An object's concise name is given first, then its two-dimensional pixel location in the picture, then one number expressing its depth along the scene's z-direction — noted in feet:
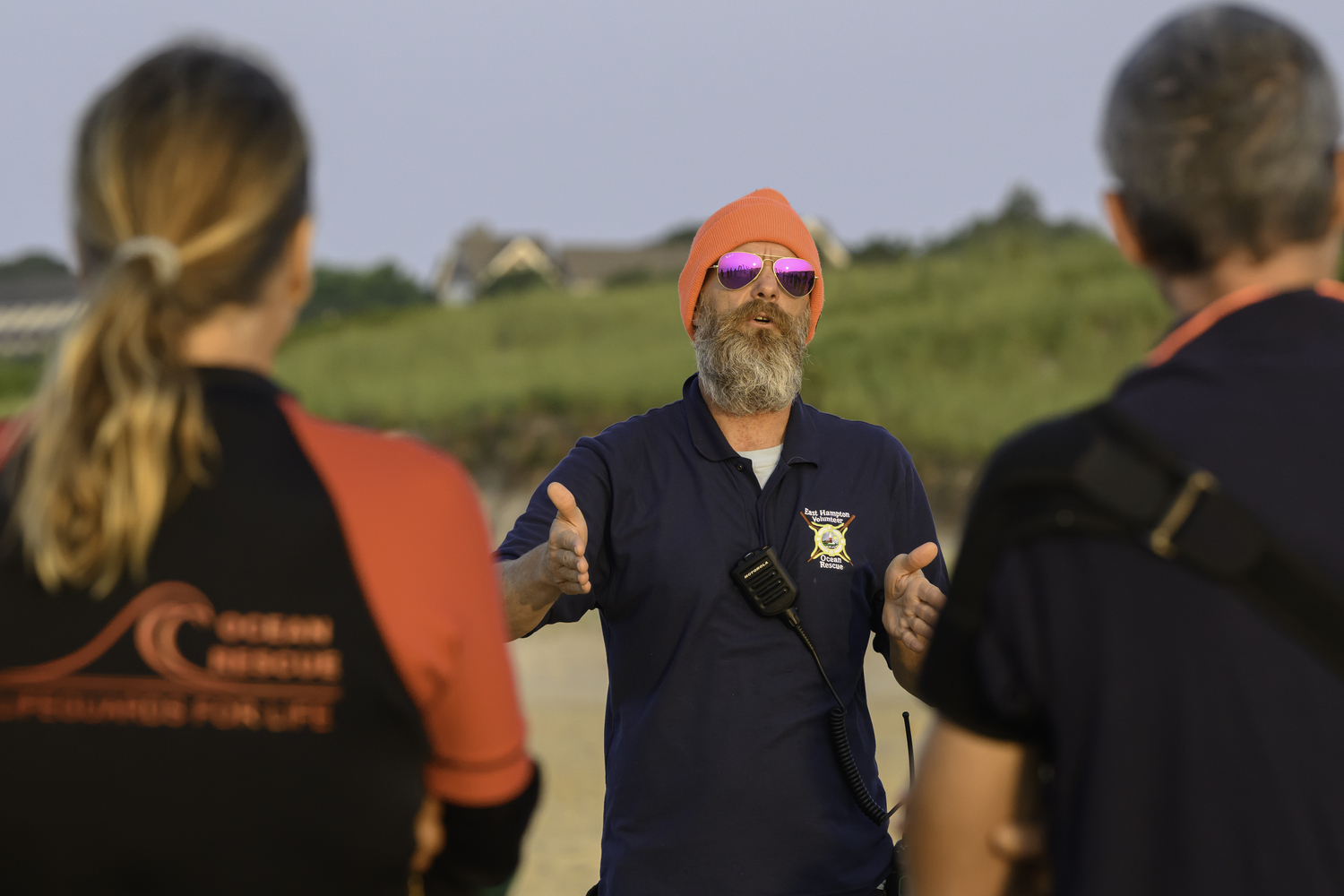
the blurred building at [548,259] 241.55
